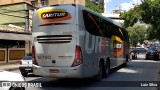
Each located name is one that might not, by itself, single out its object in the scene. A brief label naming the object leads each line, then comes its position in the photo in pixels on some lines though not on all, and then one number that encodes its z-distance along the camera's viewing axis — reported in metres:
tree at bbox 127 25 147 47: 93.00
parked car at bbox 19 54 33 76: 16.94
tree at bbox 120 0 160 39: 32.42
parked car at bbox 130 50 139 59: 38.29
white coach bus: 11.73
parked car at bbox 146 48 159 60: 36.94
